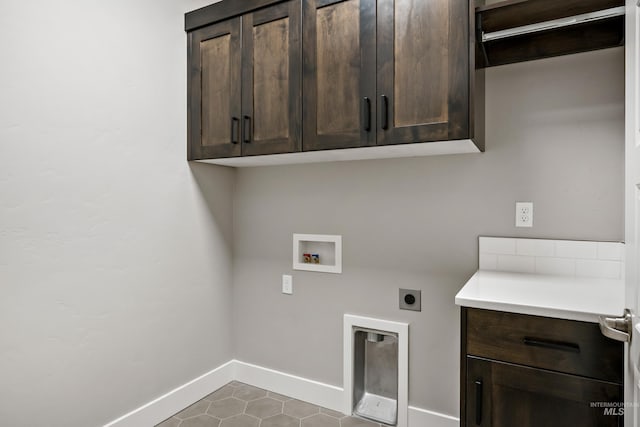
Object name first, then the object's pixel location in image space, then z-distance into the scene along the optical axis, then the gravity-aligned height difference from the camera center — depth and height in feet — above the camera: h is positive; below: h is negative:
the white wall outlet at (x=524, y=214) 5.69 -0.01
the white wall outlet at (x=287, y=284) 7.78 -1.43
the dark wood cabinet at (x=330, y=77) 4.95 +2.00
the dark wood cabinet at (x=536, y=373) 3.80 -1.66
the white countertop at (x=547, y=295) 3.90 -0.93
